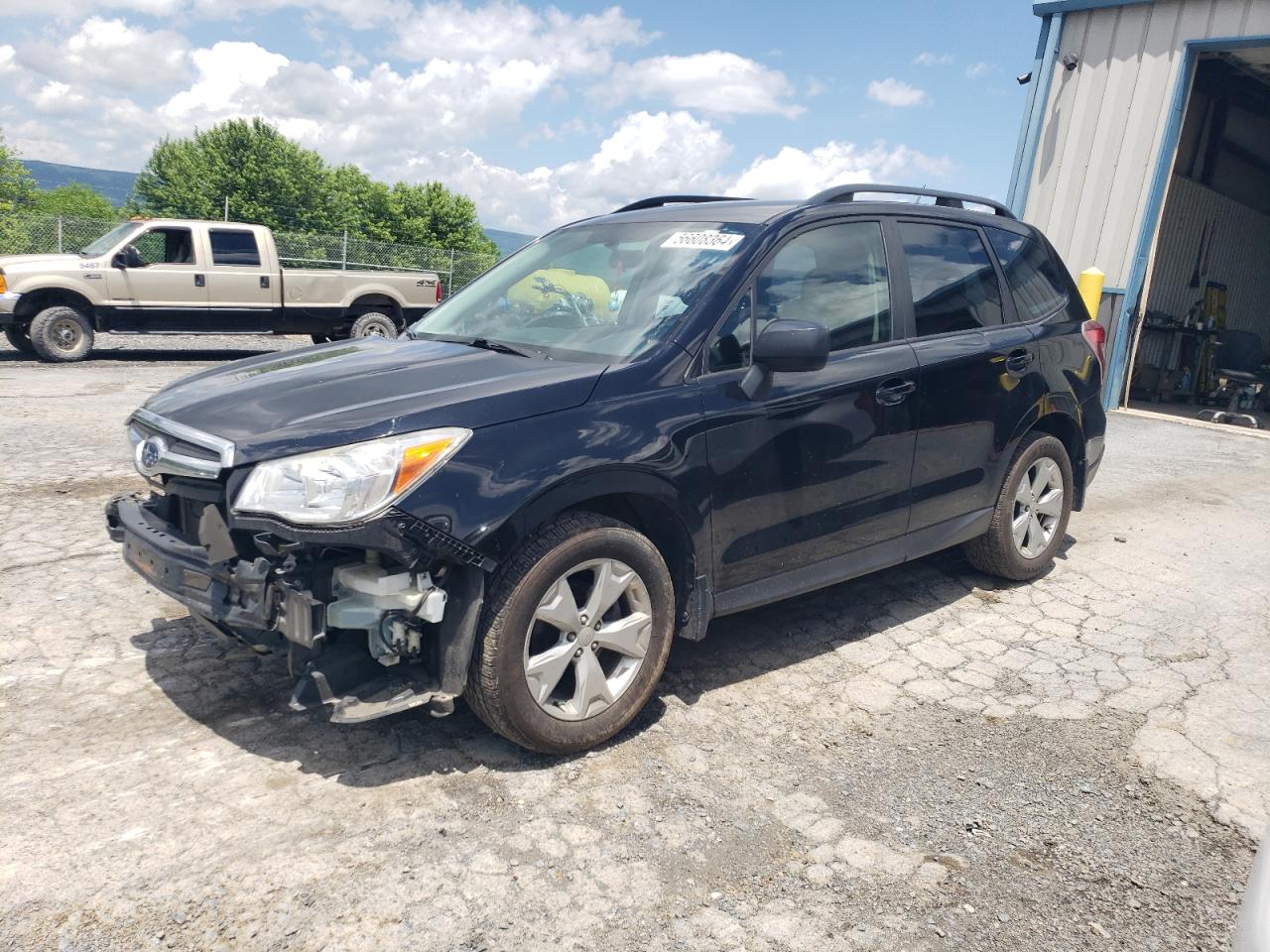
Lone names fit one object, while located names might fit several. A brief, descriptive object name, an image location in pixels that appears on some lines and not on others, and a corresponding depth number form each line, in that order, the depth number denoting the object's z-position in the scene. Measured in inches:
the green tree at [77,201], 3757.4
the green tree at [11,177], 1852.9
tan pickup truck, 478.3
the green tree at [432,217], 3137.3
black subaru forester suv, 107.6
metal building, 448.8
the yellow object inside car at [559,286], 148.0
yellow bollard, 472.7
